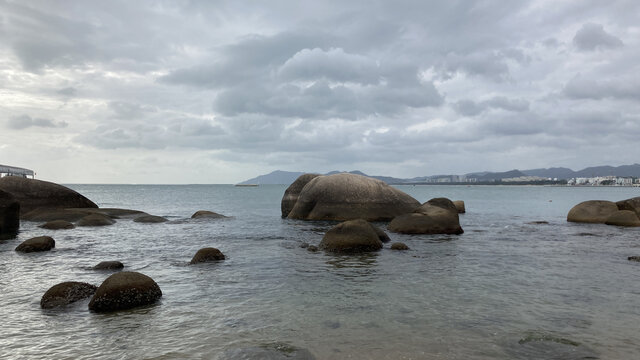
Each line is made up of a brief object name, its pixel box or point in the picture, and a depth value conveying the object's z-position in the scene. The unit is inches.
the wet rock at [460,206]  1662.2
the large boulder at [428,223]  871.7
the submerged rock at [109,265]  512.7
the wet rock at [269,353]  248.1
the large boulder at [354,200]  1093.8
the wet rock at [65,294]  352.8
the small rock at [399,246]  657.6
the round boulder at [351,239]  640.4
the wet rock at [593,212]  1150.2
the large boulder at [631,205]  1145.4
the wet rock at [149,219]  1199.8
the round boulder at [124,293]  342.0
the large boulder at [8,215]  828.6
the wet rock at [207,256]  560.1
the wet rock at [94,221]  1056.8
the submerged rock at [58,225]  960.3
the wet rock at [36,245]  637.9
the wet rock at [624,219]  1050.1
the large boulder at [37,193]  1145.4
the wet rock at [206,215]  1355.8
